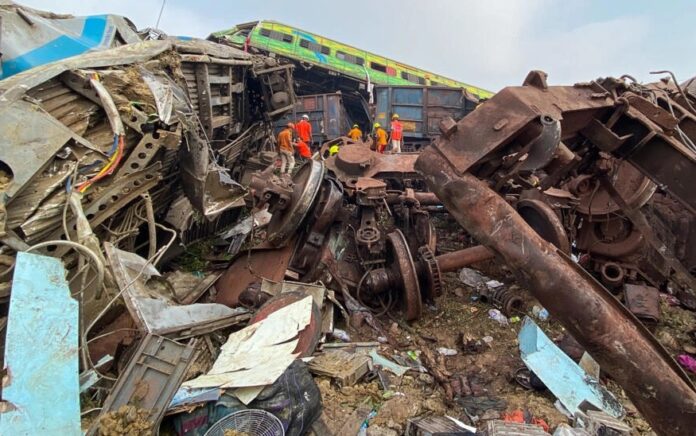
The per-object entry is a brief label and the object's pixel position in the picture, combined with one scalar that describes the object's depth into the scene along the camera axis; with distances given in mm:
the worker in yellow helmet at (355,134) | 10245
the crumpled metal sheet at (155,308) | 2896
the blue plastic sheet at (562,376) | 2838
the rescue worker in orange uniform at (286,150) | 7746
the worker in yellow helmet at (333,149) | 6598
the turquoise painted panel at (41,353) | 2035
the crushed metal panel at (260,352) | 2500
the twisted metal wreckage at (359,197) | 1673
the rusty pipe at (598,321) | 1539
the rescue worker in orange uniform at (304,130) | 10375
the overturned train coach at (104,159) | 2762
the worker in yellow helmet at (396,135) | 10078
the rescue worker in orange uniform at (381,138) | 8961
